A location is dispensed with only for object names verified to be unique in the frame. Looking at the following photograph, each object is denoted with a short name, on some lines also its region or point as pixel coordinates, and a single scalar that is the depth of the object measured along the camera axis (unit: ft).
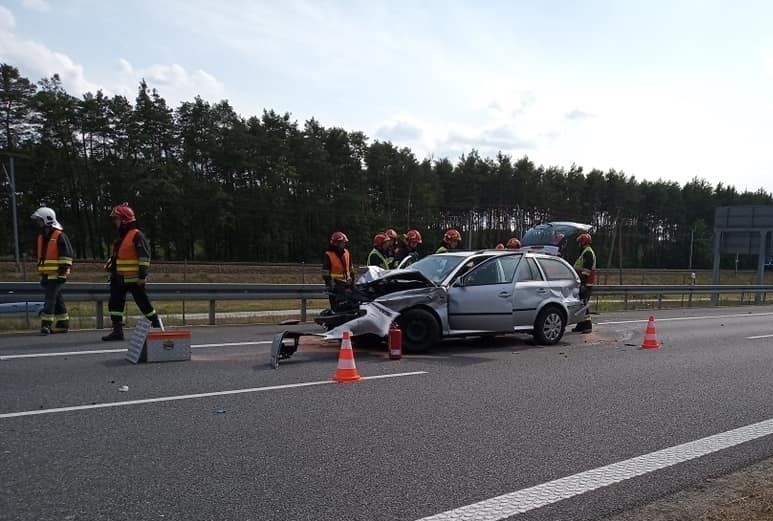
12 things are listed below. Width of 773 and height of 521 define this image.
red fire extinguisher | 27.45
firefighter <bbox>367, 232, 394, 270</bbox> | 39.63
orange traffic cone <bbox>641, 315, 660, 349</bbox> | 33.50
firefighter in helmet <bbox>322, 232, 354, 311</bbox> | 36.40
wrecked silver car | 29.01
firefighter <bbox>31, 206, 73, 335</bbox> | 32.50
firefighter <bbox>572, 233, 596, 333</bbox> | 40.63
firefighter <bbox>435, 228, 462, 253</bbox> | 42.80
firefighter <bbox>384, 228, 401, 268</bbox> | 41.73
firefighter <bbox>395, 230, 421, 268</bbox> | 43.04
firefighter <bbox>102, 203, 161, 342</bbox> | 30.17
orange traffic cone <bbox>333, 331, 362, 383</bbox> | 22.68
